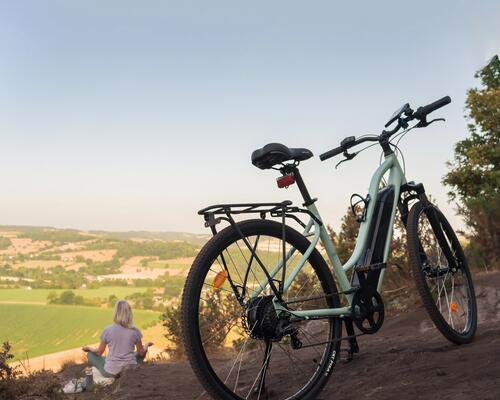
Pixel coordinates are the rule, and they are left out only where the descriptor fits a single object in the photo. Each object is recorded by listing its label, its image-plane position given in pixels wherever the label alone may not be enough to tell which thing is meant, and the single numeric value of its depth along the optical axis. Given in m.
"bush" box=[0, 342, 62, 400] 6.17
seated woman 6.96
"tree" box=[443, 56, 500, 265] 19.20
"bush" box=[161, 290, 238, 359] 3.27
